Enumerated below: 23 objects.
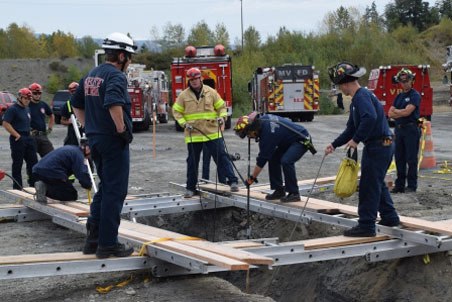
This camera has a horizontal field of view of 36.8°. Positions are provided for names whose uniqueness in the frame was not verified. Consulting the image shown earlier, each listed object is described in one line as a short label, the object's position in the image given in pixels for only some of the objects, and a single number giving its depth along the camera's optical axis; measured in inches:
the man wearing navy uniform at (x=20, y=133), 421.7
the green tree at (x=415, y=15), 2859.3
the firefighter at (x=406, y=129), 402.0
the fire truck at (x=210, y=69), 925.2
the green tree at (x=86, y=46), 2787.9
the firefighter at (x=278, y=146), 317.7
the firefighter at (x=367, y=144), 264.2
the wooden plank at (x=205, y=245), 217.5
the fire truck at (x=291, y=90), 1130.7
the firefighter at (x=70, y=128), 446.6
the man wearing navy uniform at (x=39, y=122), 444.5
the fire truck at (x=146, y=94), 981.8
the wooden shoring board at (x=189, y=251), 206.7
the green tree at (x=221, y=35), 2795.3
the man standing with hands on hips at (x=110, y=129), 223.6
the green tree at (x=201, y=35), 2763.3
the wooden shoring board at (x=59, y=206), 319.6
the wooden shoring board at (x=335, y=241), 254.4
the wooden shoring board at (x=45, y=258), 224.5
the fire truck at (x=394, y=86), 964.0
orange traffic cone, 526.0
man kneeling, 336.5
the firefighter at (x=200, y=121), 384.5
